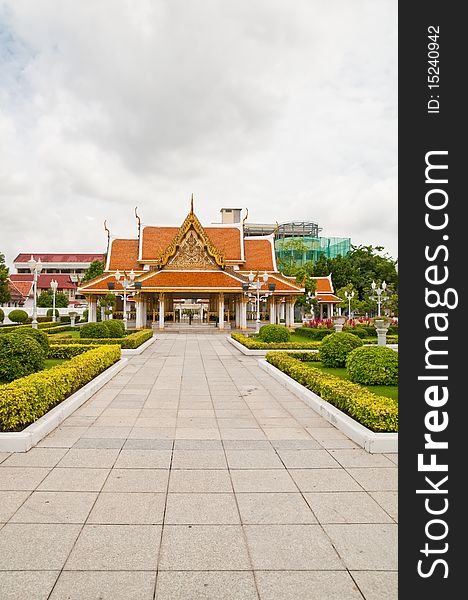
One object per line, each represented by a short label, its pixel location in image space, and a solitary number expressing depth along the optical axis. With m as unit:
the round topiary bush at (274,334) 20.14
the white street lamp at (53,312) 34.22
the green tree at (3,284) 38.90
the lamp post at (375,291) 27.26
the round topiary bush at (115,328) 20.41
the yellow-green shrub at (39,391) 5.84
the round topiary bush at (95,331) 19.83
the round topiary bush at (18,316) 38.66
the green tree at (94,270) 50.47
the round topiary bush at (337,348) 12.68
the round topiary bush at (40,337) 12.28
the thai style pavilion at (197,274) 29.95
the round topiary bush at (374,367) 9.38
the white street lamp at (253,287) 26.11
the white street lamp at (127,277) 25.16
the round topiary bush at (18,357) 9.05
